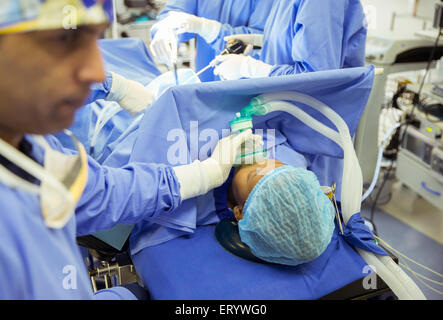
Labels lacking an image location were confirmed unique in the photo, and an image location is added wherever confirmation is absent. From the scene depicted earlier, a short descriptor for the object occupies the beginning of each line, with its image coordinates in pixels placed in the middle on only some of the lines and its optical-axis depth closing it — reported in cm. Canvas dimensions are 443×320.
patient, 91
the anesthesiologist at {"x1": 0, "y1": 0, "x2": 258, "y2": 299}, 46
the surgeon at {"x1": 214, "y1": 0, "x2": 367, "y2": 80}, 136
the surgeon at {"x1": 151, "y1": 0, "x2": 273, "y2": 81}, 181
